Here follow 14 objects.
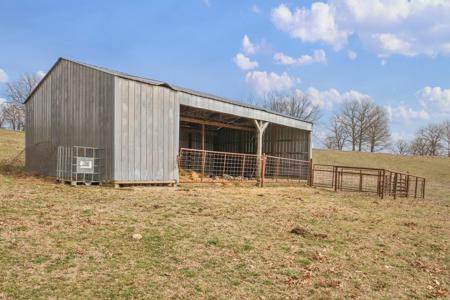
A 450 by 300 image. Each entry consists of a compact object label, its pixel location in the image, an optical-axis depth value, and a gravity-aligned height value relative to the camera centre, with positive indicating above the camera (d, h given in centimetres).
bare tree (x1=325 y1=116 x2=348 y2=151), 6757 -9
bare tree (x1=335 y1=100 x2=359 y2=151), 6525 +193
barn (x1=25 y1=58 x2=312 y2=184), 1170 +39
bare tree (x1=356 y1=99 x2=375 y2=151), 6469 +242
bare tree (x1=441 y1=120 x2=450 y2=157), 6886 +145
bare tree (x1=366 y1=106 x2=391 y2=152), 6419 +132
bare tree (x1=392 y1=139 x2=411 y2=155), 7393 -156
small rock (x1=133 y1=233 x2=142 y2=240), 600 -154
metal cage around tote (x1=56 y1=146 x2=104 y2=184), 1166 -101
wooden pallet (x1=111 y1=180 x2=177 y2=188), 1151 -152
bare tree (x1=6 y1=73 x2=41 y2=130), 5612 +184
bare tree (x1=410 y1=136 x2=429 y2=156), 7081 -119
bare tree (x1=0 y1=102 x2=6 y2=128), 5728 +167
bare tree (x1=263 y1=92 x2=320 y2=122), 6266 +434
